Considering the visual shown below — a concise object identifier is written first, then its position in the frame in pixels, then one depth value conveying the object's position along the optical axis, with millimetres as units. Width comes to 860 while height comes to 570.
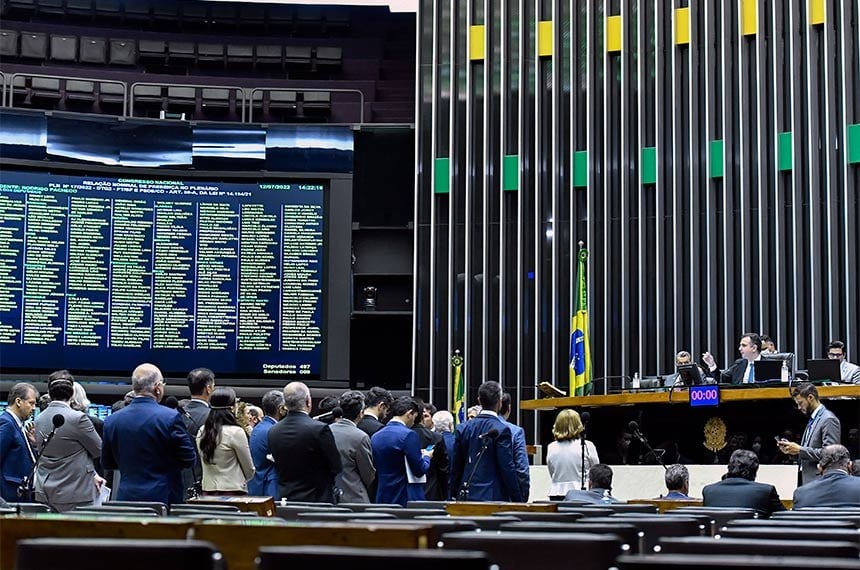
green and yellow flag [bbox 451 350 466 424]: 16686
